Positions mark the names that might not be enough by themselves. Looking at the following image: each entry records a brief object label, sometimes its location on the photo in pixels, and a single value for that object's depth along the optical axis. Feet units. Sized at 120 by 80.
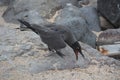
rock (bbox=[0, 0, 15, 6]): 61.83
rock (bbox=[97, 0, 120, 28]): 54.36
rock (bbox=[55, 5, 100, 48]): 45.50
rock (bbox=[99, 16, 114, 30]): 56.70
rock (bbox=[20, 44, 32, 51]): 36.29
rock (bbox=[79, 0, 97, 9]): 62.93
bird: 33.27
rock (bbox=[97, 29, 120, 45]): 47.75
